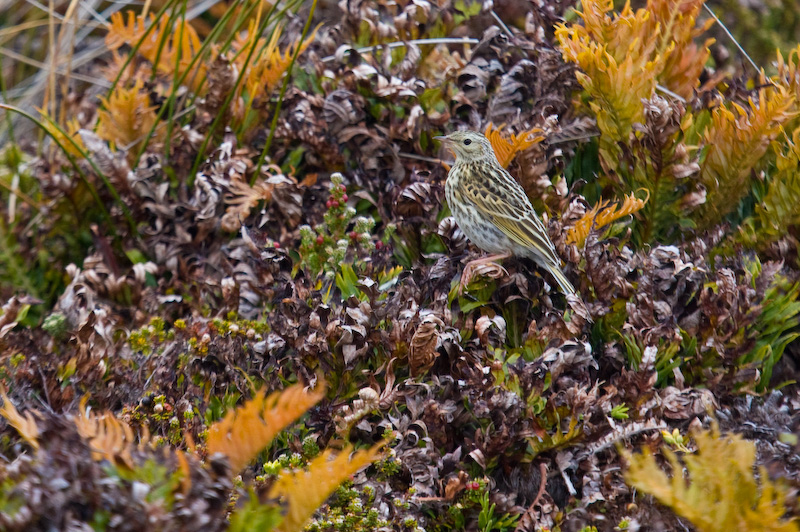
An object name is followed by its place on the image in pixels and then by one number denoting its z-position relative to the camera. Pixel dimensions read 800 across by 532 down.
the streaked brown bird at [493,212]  7.50
